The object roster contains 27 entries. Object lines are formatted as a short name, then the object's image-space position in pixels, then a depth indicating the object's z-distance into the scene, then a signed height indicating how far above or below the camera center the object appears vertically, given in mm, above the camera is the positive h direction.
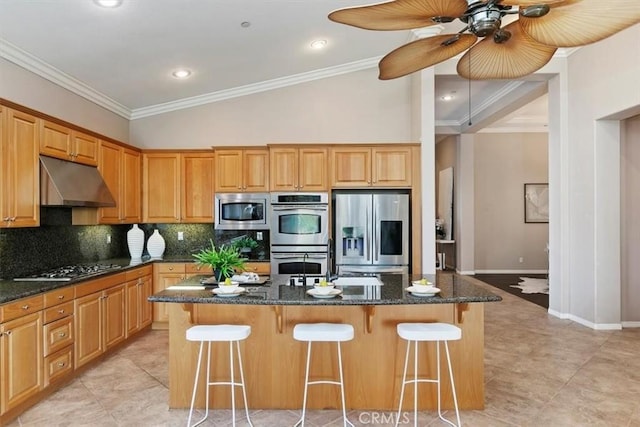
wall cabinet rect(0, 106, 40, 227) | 2875 +386
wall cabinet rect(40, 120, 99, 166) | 3301 +703
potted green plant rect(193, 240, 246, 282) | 2891 -344
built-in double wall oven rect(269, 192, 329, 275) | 4691 -195
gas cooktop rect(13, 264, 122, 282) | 3219 -515
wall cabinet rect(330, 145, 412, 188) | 4707 +636
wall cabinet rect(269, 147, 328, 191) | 4746 +619
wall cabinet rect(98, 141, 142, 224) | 4230 +448
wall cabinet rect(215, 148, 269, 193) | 4836 +608
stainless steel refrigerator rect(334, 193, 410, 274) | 4633 -207
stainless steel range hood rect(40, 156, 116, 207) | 3271 +308
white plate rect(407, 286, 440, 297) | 2553 -511
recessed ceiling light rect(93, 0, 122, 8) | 2868 +1648
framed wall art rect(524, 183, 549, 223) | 8827 +326
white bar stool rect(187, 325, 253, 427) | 2434 -764
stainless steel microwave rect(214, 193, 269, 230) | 4809 +83
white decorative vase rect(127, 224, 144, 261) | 4785 -308
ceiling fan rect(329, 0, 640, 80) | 1777 +1024
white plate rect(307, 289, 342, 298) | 2486 -507
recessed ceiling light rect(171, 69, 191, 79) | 4439 +1719
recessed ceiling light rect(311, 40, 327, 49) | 4422 +2059
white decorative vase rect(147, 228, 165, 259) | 4934 -370
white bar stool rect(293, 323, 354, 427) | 2420 -751
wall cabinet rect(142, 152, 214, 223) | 5023 +394
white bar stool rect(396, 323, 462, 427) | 2410 -752
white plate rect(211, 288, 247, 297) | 2586 -521
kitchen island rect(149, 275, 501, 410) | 2770 -1015
